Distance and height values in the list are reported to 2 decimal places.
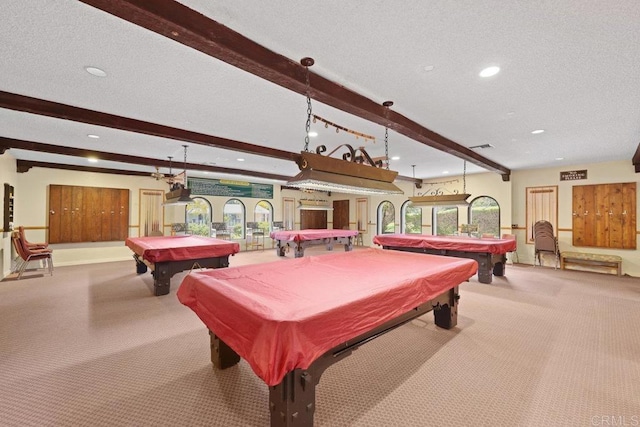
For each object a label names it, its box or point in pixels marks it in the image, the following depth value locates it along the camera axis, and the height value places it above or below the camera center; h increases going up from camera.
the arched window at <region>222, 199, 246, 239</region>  10.42 -0.11
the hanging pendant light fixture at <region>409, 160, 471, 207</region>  6.11 +0.34
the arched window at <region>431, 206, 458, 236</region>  9.72 -0.22
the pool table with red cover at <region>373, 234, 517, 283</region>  5.39 -0.68
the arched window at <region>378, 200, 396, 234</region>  11.38 -0.10
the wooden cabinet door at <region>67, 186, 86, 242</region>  7.57 -0.01
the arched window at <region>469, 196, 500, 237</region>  8.67 +0.04
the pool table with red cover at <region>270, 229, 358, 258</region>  7.84 -0.72
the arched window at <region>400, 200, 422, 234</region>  10.66 -0.16
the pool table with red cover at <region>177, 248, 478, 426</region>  1.49 -0.63
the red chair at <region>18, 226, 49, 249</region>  6.39 -0.75
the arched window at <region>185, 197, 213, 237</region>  9.82 -0.07
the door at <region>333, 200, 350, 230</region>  12.86 +0.03
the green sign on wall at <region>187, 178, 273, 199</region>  9.44 +0.96
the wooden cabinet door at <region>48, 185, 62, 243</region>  7.29 +0.04
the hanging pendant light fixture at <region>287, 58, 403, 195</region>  2.54 +0.42
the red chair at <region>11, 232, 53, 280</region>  5.53 -0.81
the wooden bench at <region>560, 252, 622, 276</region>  6.29 -1.07
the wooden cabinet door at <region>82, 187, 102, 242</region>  7.77 -0.04
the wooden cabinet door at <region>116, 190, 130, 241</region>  8.27 -0.04
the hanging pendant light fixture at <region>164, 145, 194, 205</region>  5.72 +0.39
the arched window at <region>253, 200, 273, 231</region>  11.25 +0.01
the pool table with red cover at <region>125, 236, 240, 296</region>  4.55 -0.71
